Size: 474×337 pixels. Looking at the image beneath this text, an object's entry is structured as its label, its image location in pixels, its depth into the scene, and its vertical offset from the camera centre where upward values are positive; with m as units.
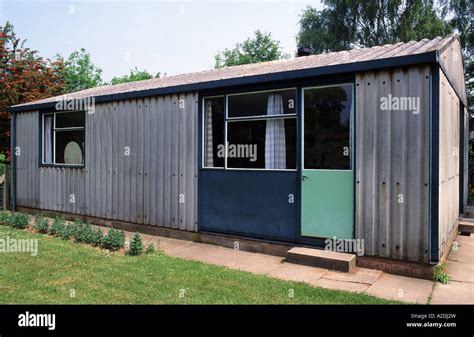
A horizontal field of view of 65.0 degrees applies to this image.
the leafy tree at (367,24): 20.25 +8.46
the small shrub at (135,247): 5.68 -1.18
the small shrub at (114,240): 6.04 -1.16
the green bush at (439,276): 4.47 -1.30
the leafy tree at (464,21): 19.67 +7.93
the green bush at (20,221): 7.73 -1.06
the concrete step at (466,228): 6.77 -1.10
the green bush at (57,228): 6.99 -1.10
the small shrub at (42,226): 7.29 -1.10
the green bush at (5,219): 8.08 -1.08
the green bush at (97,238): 6.32 -1.16
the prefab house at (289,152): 4.68 +0.28
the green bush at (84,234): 6.46 -1.13
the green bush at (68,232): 6.79 -1.15
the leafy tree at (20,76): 14.77 +4.05
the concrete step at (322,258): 4.86 -1.21
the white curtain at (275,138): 5.84 +0.50
